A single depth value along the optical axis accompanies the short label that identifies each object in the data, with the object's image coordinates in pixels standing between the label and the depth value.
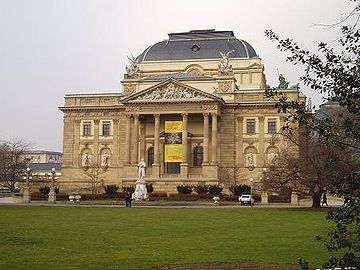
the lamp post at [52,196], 69.93
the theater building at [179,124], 90.06
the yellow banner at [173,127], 89.94
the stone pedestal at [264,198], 67.62
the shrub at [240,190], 79.62
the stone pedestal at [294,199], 65.44
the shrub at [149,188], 82.29
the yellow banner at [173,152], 90.19
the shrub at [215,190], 78.93
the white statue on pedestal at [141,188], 73.62
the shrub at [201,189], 81.11
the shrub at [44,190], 82.79
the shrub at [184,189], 81.50
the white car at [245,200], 64.90
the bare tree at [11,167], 111.00
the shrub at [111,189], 83.66
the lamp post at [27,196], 70.07
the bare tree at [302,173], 47.34
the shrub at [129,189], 80.03
